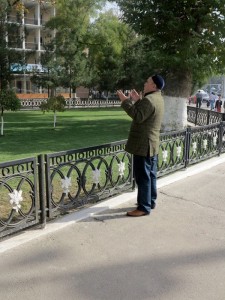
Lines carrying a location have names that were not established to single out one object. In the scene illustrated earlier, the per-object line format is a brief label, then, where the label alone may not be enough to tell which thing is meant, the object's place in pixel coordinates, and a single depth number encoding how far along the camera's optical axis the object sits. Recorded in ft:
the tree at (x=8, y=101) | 43.47
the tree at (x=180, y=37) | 35.91
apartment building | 135.66
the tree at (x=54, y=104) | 50.16
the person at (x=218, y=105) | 78.69
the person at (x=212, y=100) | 93.83
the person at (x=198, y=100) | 81.82
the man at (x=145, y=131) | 13.35
